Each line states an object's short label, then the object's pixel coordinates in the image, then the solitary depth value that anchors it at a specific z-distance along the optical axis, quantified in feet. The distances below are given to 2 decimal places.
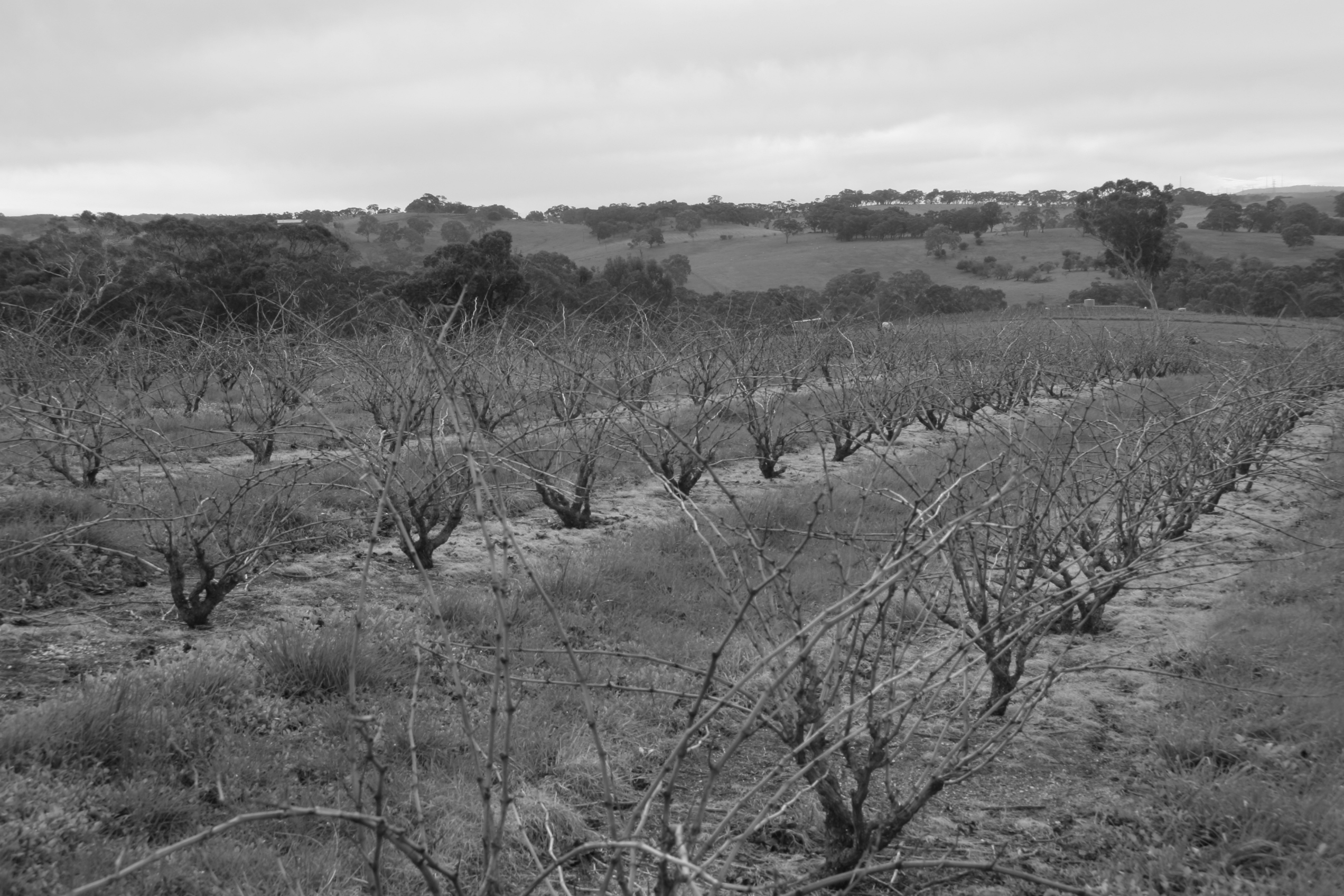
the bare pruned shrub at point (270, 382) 30.32
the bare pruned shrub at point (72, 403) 23.67
